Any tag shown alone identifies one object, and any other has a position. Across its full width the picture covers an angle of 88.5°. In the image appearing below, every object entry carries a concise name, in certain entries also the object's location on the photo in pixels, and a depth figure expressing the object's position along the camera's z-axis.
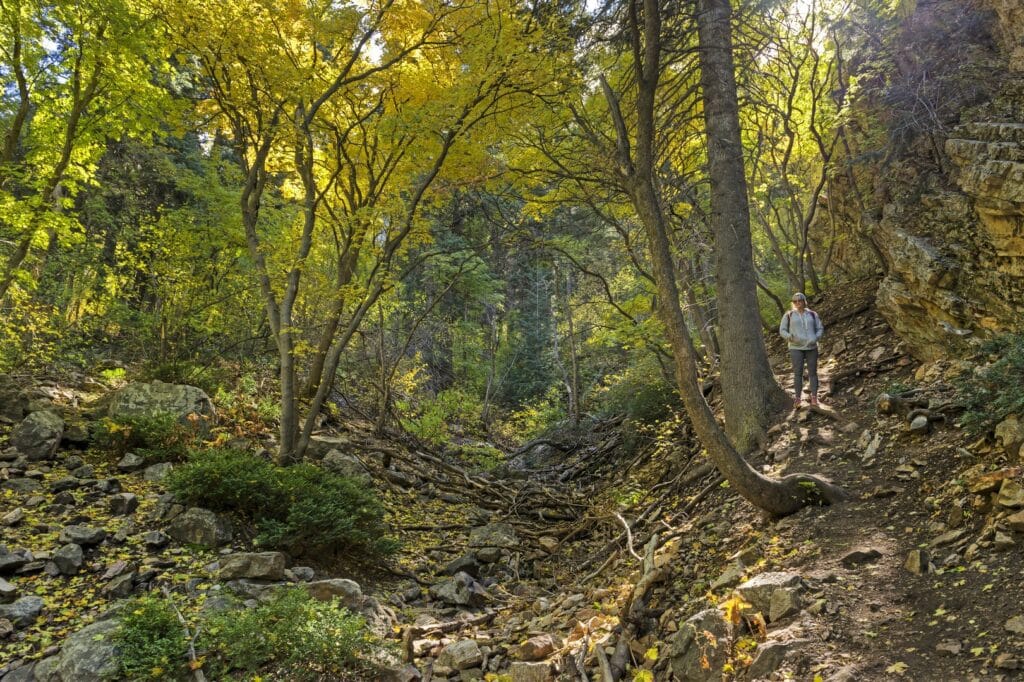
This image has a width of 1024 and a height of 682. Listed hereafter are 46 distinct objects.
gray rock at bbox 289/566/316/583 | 5.45
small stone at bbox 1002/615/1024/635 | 2.24
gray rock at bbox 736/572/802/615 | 3.03
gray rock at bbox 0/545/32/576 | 4.66
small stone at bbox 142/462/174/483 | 6.64
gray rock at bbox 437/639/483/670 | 4.25
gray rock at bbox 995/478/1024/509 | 2.80
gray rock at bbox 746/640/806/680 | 2.61
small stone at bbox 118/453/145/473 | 6.75
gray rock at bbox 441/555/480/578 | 6.76
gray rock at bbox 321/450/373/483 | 8.51
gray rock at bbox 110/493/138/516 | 5.80
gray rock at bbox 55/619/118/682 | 3.64
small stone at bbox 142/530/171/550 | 5.36
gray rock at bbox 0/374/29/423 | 7.15
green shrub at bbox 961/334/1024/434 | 3.26
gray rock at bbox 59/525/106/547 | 5.14
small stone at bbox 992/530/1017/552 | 2.69
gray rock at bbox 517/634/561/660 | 3.98
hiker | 5.95
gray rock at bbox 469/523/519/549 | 7.48
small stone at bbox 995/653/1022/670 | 2.11
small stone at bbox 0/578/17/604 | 4.36
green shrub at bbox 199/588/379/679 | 3.85
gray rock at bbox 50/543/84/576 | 4.84
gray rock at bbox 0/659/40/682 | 3.69
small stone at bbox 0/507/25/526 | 5.28
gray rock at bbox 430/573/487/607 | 5.91
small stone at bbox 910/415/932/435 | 4.14
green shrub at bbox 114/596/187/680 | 3.66
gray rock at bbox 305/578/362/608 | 5.00
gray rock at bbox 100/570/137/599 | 4.66
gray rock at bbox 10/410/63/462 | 6.57
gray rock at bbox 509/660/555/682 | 3.63
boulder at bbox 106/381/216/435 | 7.51
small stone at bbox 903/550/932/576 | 2.94
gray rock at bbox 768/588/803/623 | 2.89
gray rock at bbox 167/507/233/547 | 5.54
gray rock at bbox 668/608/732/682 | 2.87
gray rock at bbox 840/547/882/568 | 3.19
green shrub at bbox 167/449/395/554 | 5.80
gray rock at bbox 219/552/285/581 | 5.07
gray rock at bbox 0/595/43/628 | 4.21
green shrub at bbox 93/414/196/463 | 6.96
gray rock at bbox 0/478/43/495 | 5.93
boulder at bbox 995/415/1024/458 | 3.11
